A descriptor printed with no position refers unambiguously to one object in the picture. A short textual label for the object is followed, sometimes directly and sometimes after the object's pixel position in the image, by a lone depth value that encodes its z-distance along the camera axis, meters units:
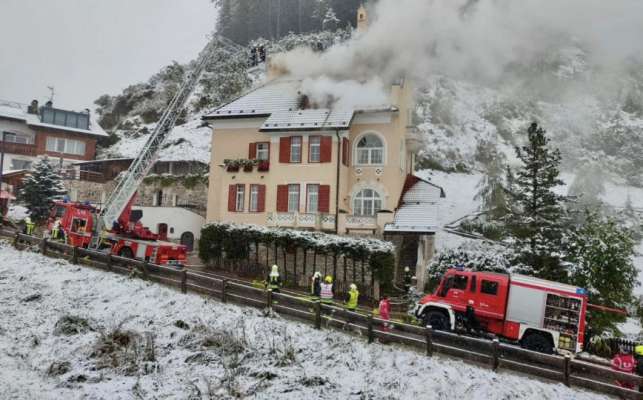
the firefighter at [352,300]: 18.95
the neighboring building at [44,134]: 50.25
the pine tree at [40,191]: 38.12
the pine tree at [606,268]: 23.95
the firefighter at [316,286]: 21.88
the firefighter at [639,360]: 13.97
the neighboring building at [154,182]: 45.44
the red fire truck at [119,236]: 25.61
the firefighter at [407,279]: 28.88
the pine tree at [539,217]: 25.41
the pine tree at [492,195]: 42.66
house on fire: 30.84
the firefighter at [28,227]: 28.97
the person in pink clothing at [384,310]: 18.22
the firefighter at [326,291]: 19.64
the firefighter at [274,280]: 19.90
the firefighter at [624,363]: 14.82
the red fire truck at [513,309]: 17.25
